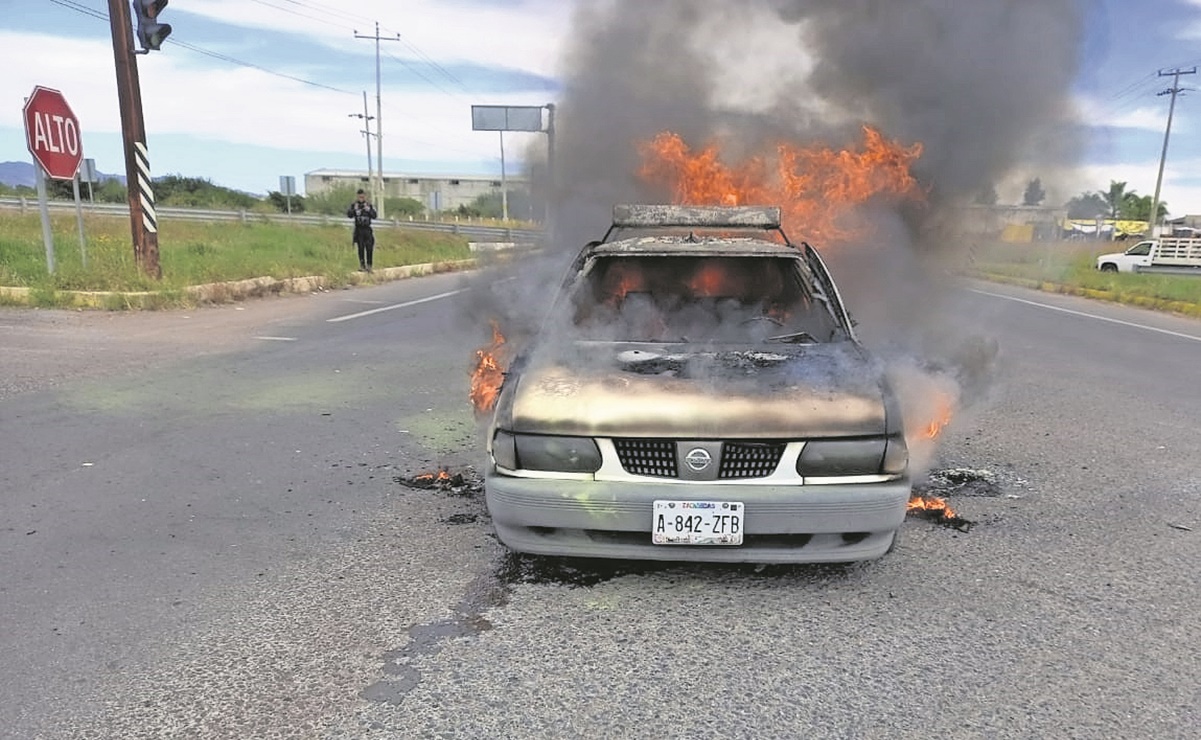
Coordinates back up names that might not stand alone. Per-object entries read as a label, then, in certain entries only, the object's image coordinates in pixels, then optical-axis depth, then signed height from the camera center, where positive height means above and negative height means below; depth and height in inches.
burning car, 110.7 -33.5
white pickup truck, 1131.3 -44.7
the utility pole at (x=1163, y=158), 1462.8 +136.2
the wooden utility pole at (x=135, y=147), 476.1 +40.2
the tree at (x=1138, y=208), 3006.9 +70.8
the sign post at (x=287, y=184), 1302.9 +49.5
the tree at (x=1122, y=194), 2669.8 +113.4
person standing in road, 677.3 -8.6
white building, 3516.2 +159.7
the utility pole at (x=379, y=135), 1978.8 +200.1
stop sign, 430.0 +42.8
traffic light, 427.5 +100.2
